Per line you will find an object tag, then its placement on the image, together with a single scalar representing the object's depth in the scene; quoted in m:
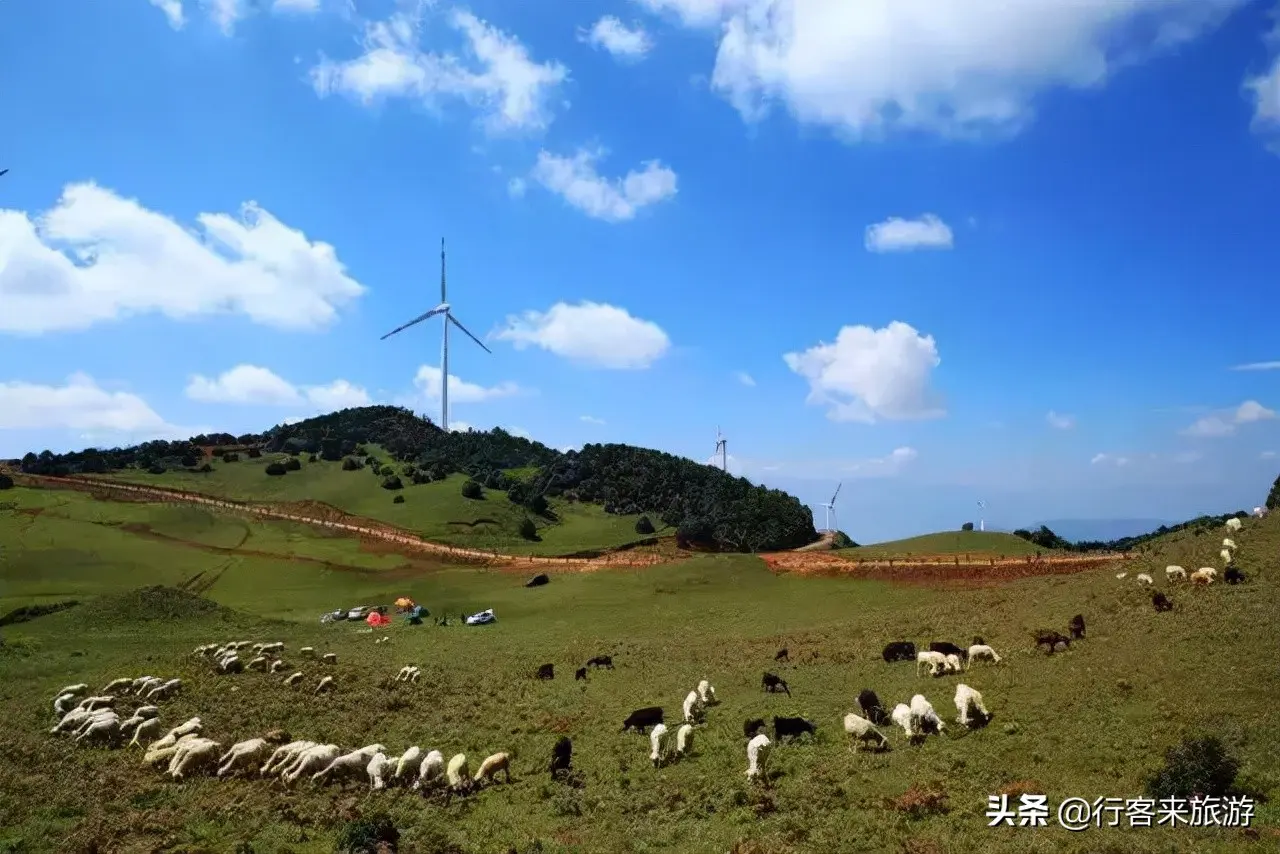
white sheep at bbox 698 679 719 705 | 25.98
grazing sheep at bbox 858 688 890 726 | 21.12
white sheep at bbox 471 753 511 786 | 19.58
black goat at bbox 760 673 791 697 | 27.30
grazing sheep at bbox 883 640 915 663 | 30.52
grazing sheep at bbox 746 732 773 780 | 18.06
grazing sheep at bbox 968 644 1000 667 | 27.14
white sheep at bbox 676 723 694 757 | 20.69
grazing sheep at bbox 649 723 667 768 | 20.22
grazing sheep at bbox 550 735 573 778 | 20.13
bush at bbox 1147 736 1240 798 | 15.02
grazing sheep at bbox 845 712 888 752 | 19.17
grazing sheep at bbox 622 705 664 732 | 23.53
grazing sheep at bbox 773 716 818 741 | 20.75
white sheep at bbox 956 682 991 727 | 20.19
